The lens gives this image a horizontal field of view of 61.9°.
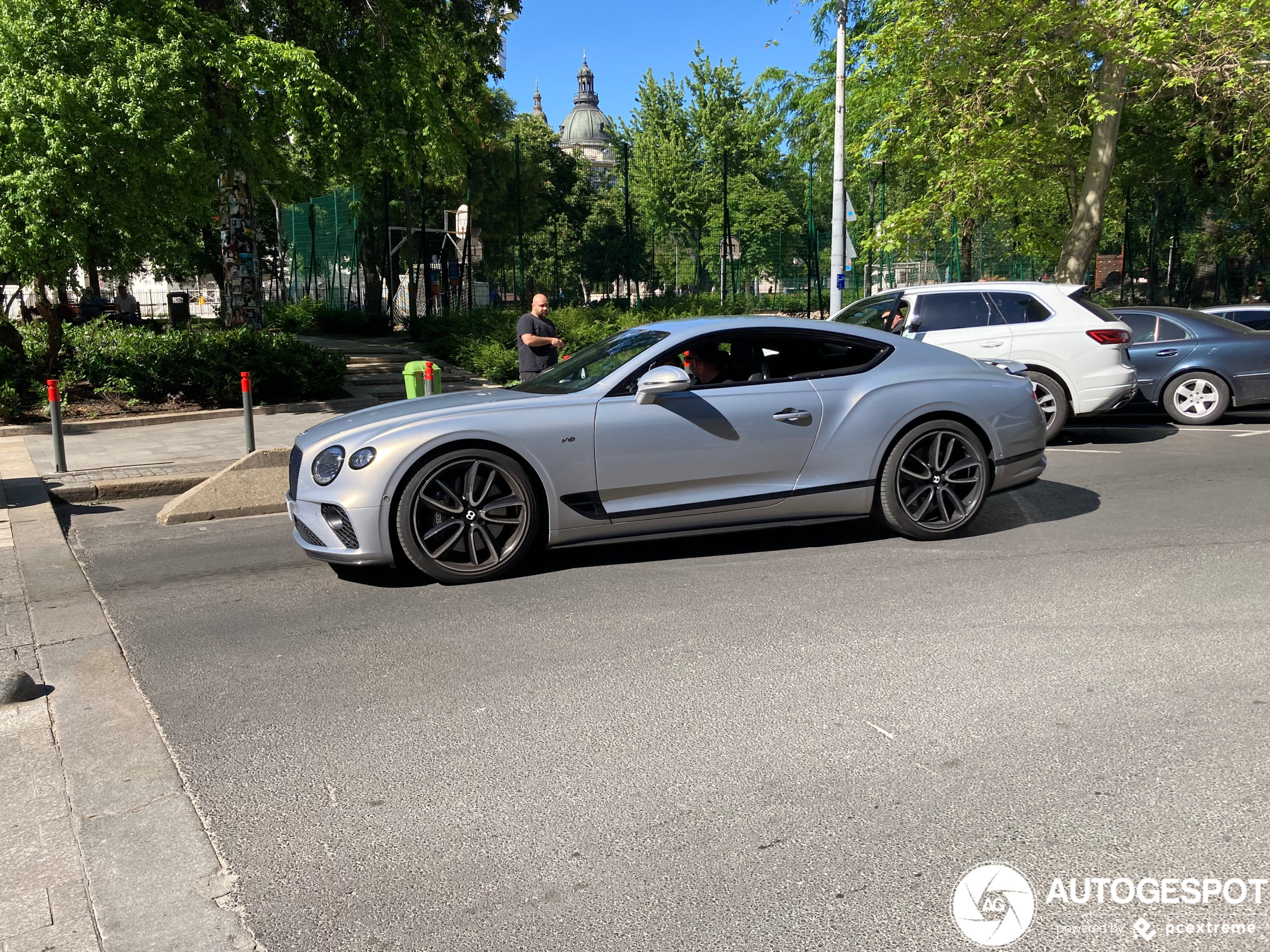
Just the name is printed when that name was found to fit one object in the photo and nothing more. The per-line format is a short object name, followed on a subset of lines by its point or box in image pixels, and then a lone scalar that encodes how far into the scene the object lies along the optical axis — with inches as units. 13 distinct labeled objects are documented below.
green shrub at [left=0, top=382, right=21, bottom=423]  518.0
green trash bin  439.2
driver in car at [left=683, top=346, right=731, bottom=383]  260.4
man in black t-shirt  422.0
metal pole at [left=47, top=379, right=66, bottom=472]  404.6
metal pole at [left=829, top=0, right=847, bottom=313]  818.8
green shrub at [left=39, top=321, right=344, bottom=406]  569.3
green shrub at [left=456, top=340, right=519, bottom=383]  702.5
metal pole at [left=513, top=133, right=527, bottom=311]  919.0
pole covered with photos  651.5
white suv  435.2
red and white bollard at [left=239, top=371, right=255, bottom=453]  439.5
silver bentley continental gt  230.1
